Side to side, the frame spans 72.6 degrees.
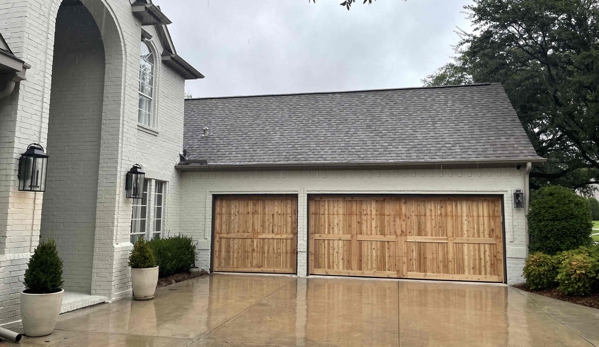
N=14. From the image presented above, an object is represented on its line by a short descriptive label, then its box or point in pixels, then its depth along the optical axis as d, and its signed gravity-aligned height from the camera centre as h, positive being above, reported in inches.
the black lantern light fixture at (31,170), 225.8 +21.9
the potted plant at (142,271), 302.5 -43.8
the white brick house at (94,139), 306.3 +56.4
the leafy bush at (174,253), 375.2 -39.8
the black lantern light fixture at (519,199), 389.1 +19.2
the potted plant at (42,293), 209.3 -43.2
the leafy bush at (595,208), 1244.4 +38.0
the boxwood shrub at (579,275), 312.2 -42.5
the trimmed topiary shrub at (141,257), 304.0 -33.6
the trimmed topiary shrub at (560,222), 355.9 -1.6
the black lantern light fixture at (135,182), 316.5 +23.0
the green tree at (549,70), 495.8 +201.9
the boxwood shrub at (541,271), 344.5 -43.7
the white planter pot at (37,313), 209.0 -52.6
